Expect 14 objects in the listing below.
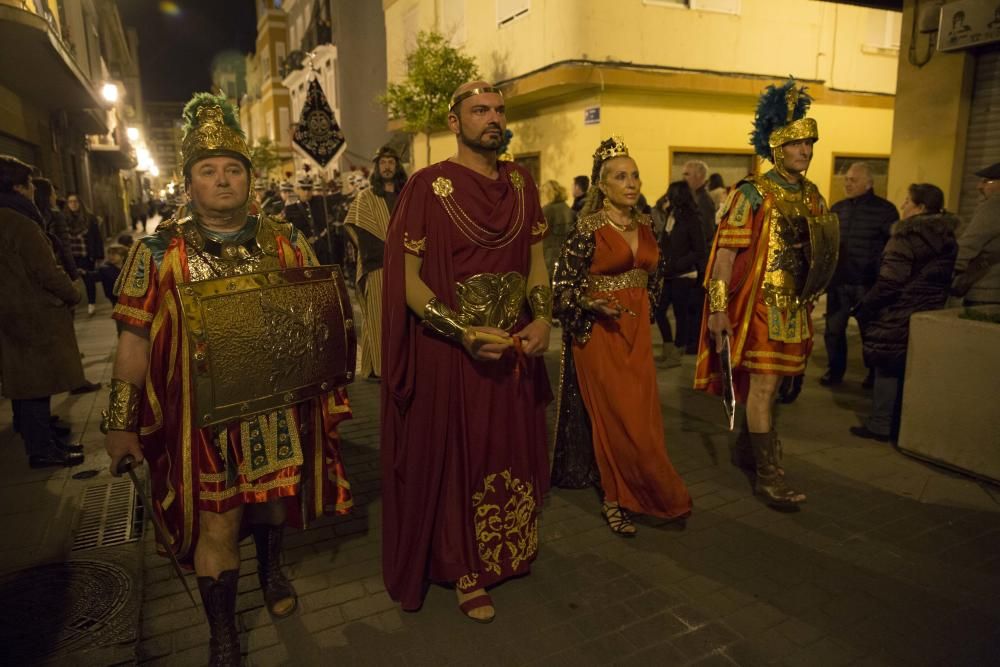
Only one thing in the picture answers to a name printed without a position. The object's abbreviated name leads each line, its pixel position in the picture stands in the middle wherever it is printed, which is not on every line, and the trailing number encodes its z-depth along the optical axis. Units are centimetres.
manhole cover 291
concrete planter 423
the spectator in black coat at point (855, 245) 623
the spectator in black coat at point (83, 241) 1119
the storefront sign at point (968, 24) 680
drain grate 384
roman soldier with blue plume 384
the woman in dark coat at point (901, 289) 491
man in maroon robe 283
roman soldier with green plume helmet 237
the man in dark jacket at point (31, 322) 463
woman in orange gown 365
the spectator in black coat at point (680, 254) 733
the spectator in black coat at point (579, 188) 923
